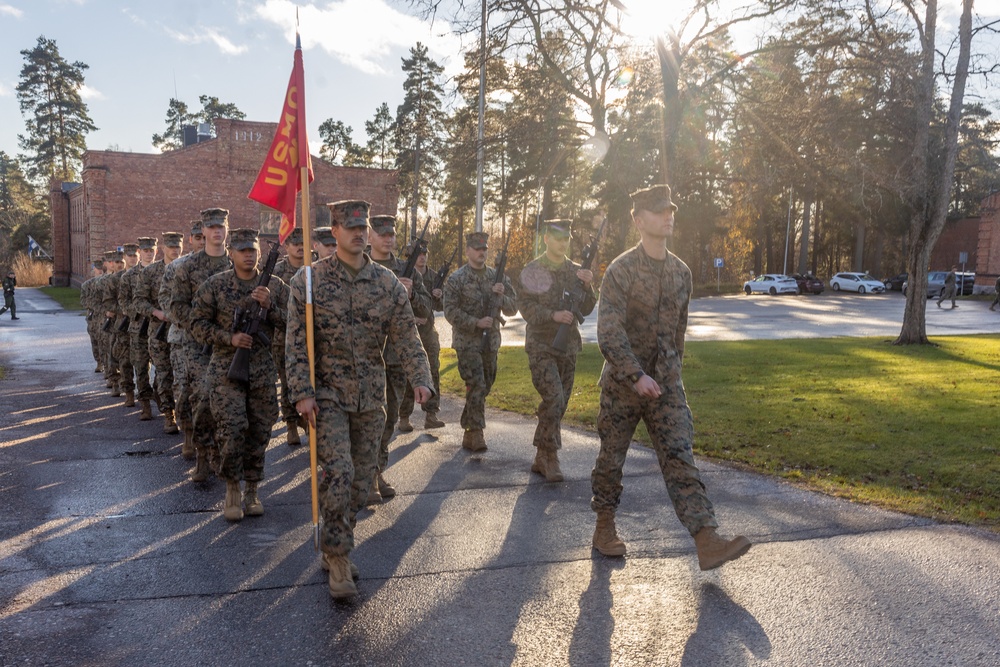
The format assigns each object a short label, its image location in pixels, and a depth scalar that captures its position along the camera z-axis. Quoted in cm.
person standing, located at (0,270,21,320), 3012
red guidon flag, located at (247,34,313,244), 570
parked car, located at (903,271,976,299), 4936
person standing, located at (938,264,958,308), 3597
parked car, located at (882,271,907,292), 5756
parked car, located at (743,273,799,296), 5347
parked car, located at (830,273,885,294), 5488
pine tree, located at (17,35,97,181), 7406
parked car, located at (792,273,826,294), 5478
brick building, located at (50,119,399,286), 4050
